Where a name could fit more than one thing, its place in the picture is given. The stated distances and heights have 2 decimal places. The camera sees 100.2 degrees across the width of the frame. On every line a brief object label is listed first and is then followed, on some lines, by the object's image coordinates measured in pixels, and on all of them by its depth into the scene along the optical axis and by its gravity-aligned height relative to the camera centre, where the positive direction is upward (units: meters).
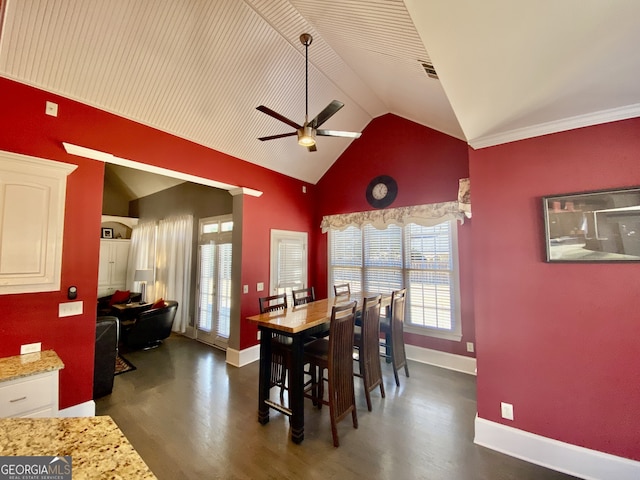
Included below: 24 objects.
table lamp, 5.72 -0.36
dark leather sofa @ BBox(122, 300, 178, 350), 4.11 -1.10
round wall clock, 4.40 +1.11
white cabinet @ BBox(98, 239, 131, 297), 6.45 -0.14
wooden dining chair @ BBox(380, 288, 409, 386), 3.25 -0.92
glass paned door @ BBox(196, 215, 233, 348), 4.66 -0.41
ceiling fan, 2.29 +1.18
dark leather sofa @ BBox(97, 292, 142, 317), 5.48 -0.92
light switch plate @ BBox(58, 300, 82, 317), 2.40 -0.45
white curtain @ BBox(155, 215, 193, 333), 5.29 -0.10
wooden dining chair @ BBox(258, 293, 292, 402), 2.50 -0.97
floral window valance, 3.81 +0.65
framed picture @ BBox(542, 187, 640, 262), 1.77 +0.21
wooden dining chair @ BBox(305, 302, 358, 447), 2.28 -0.94
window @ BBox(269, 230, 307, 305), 4.48 -0.06
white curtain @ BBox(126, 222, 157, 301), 6.04 +0.16
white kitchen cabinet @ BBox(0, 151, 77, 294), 2.12 +0.32
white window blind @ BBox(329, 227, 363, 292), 4.77 +0.01
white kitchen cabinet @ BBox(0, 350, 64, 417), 1.81 -0.90
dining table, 2.26 -0.82
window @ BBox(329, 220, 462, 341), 3.82 -0.17
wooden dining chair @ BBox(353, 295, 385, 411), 2.67 -0.93
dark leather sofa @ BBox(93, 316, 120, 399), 2.88 -1.04
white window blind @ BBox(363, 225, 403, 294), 4.35 -0.03
